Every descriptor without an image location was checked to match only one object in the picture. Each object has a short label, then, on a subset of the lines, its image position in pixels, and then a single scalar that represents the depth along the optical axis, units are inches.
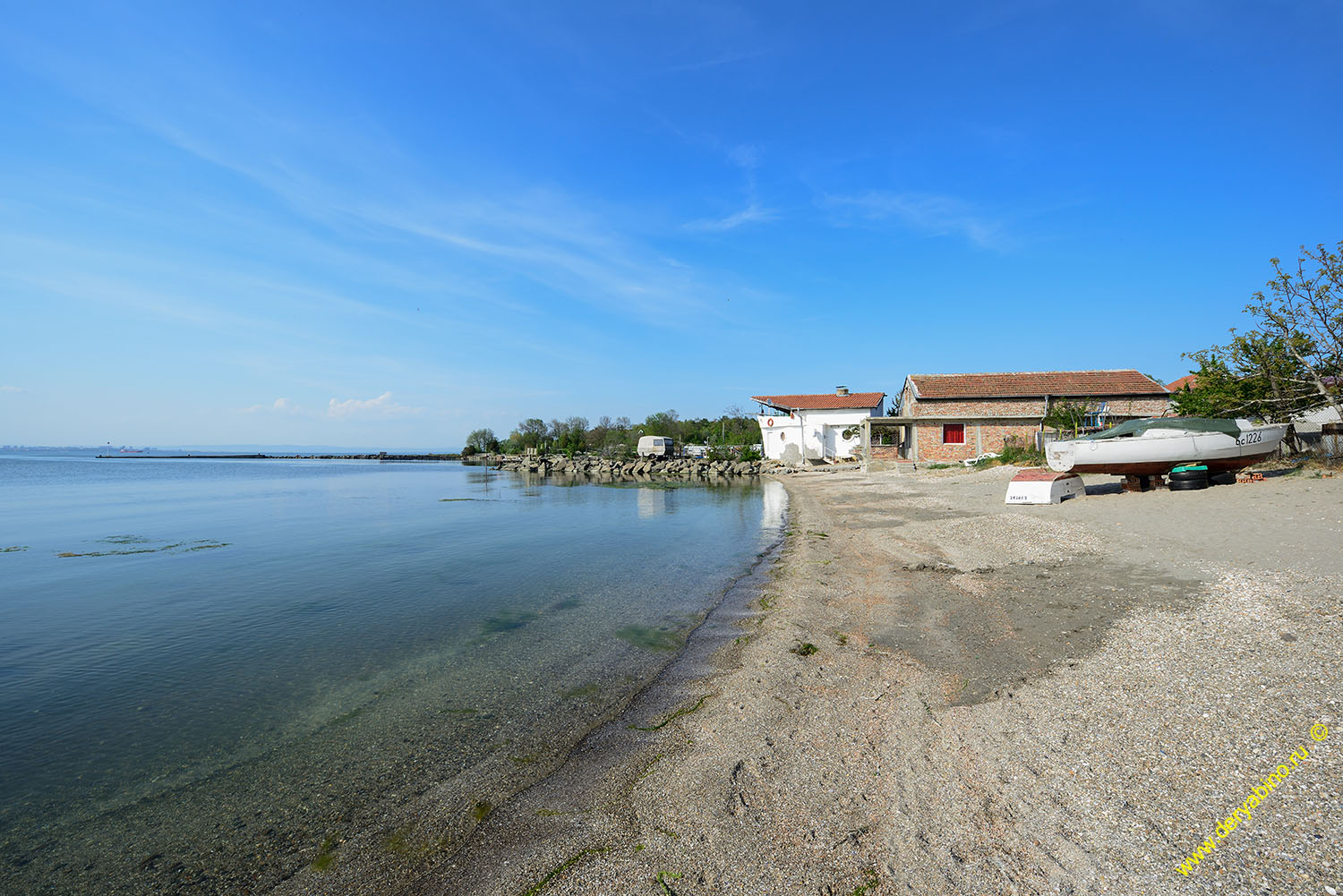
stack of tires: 546.3
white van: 2539.4
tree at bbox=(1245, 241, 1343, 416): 583.8
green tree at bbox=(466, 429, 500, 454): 4315.9
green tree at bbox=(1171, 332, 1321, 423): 614.9
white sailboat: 557.9
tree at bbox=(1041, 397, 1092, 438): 1175.0
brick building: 1370.6
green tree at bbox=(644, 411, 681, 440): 3129.9
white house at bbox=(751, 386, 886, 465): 1936.5
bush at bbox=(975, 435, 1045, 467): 1019.1
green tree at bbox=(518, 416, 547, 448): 3870.6
